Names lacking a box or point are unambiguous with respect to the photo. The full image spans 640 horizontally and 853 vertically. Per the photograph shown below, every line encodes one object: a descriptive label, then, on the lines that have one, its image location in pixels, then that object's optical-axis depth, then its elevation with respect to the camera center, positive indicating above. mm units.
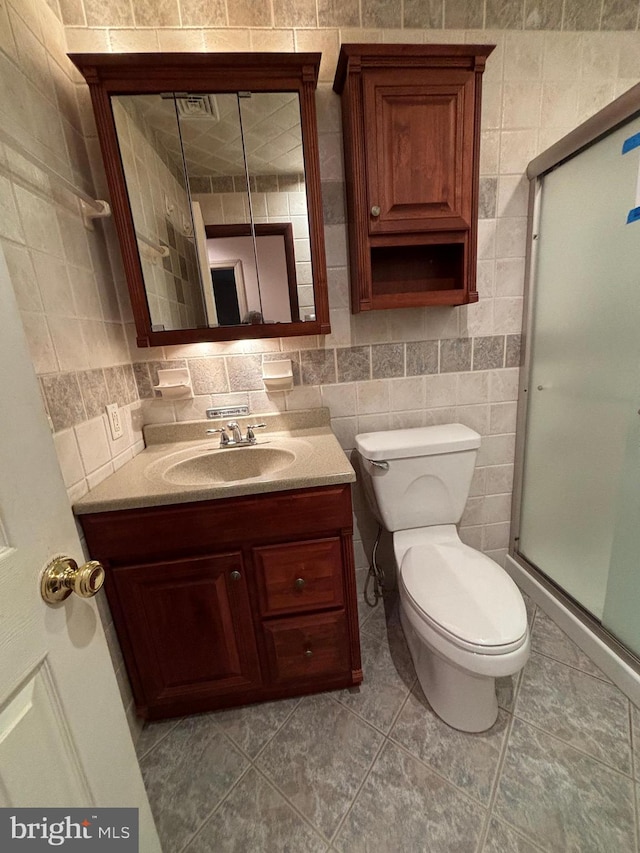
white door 415 -362
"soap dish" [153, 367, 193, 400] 1285 -99
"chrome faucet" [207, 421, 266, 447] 1285 -312
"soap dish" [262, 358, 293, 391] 1328 -88
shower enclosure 1060 -158
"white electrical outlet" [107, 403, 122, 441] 1126 -186
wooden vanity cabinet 973 -709
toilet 924 -757
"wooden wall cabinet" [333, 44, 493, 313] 1032 +563
